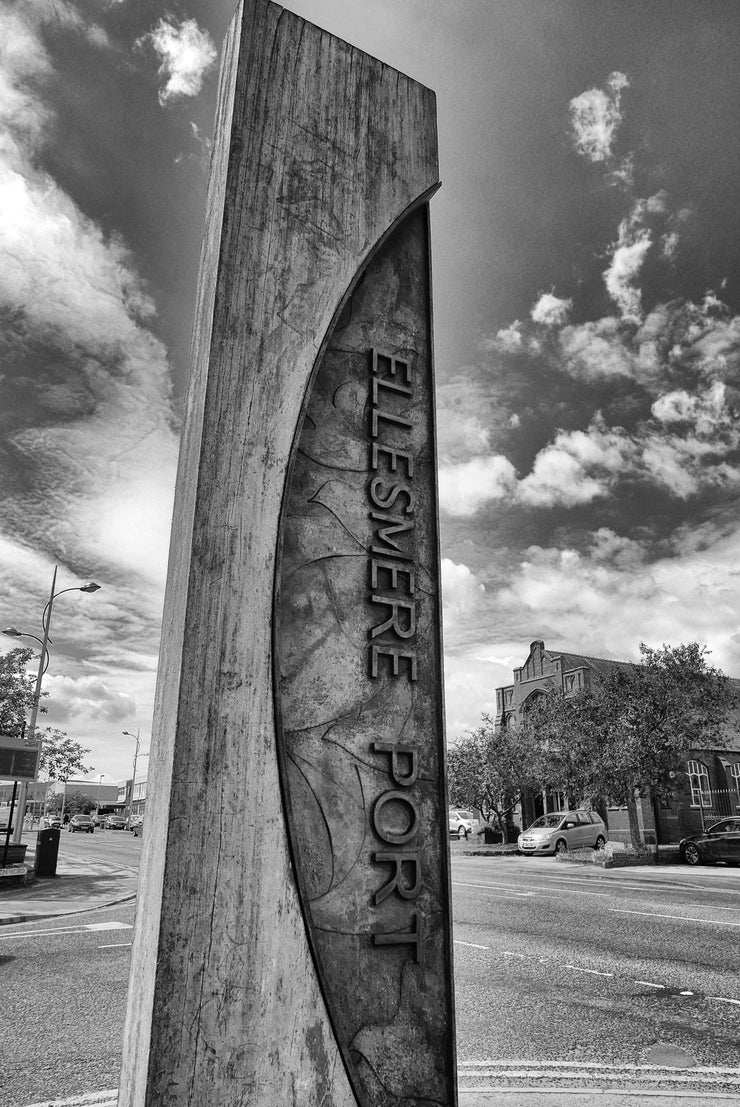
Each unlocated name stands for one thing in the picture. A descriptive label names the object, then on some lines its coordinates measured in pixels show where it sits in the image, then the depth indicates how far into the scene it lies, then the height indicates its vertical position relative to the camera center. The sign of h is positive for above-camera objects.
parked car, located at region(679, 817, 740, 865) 21.81 -1.19
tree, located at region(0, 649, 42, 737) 24.05 +3.14
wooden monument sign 2.29 +0.56
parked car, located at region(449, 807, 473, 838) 43.88 -1.34
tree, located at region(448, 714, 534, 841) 34.31 +1.25
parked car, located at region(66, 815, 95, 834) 56.89 -2.05
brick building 36.06 +1.56
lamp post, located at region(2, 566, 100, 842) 22.09 +4.83
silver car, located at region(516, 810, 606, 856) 28.31 -1.20
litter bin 17.58 -1.33
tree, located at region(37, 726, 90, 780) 28.00 +1.33
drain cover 4.54 -1.52
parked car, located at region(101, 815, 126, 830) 64.11 -2.24
